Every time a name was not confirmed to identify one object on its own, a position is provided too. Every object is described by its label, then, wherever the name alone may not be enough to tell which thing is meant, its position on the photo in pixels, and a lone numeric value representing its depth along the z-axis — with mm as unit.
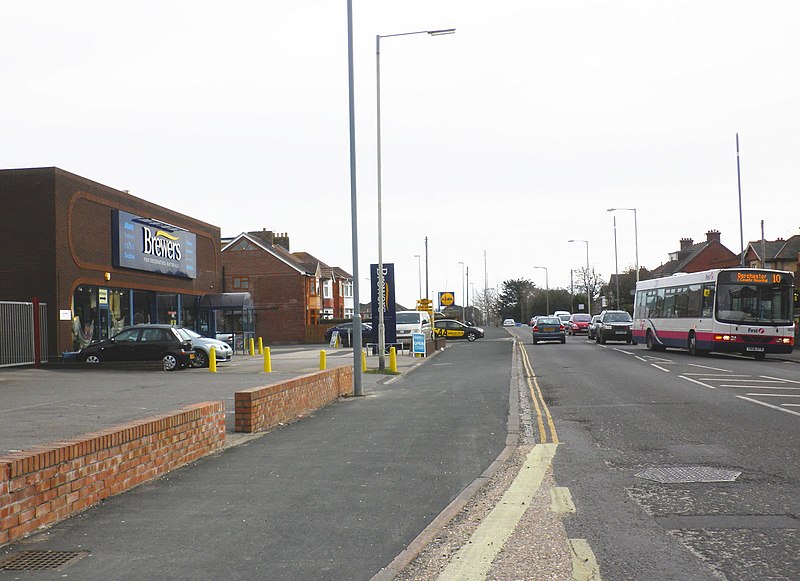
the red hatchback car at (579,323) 64562
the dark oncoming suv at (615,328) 43594
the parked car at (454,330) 58219
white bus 28344
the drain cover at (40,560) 5250
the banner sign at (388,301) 29492
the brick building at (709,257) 85250
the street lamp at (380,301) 24388
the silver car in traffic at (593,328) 49912
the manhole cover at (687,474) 7707
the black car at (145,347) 26266
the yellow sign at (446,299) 49250
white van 42219
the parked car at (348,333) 50812
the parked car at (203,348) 27578
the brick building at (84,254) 27391
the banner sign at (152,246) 32188
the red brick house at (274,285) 64750
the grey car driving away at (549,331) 44531
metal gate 25641
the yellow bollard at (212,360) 25025
